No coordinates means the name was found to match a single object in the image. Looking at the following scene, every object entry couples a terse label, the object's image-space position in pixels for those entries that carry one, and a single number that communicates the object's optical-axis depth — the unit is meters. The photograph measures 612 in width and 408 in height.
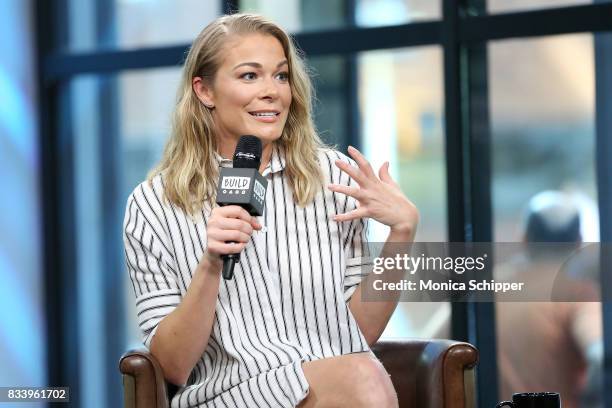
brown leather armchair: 4.53
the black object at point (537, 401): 4.54
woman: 4.45
